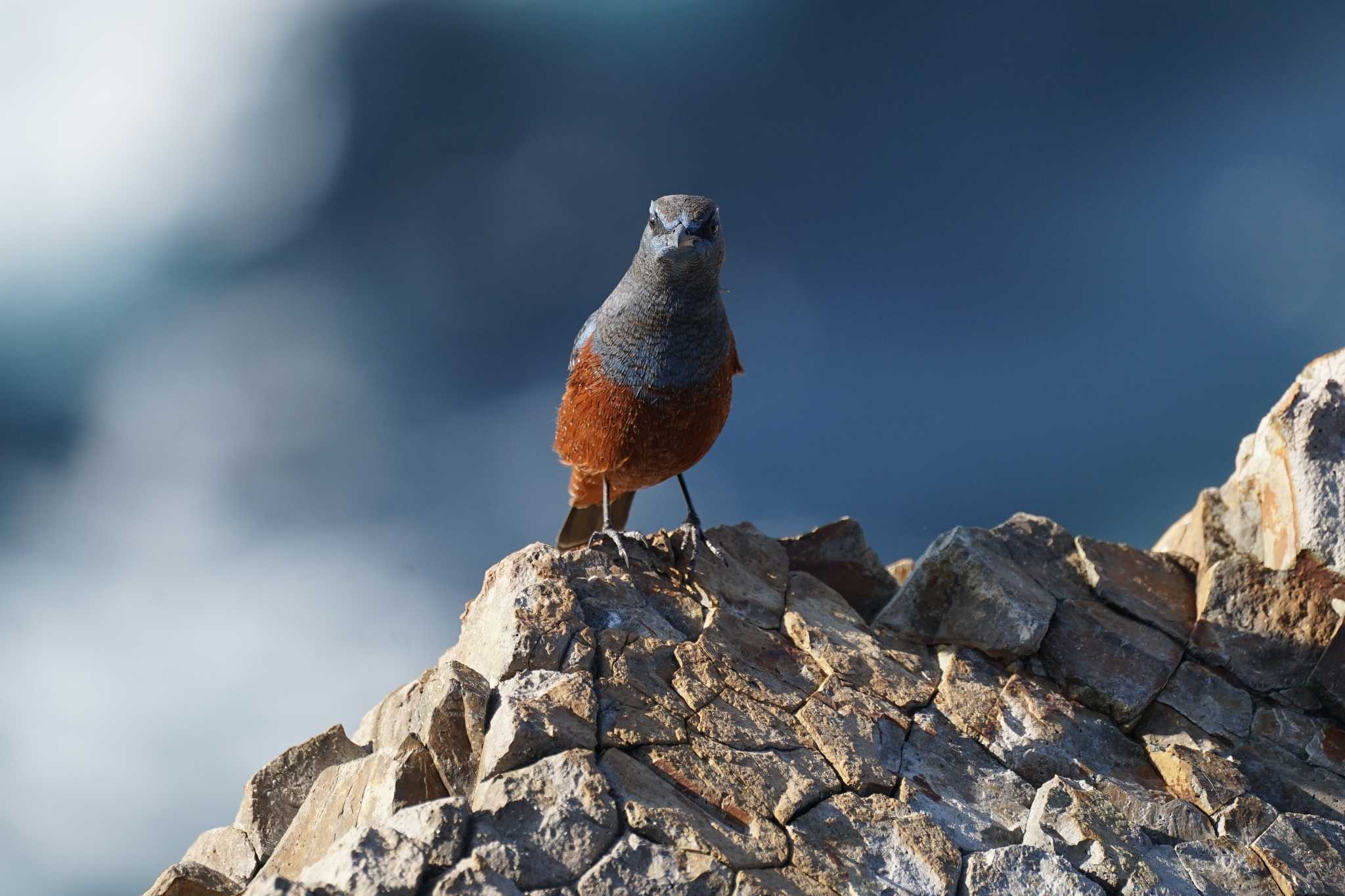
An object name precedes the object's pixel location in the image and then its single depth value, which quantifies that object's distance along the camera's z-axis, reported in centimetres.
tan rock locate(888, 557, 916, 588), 1189
